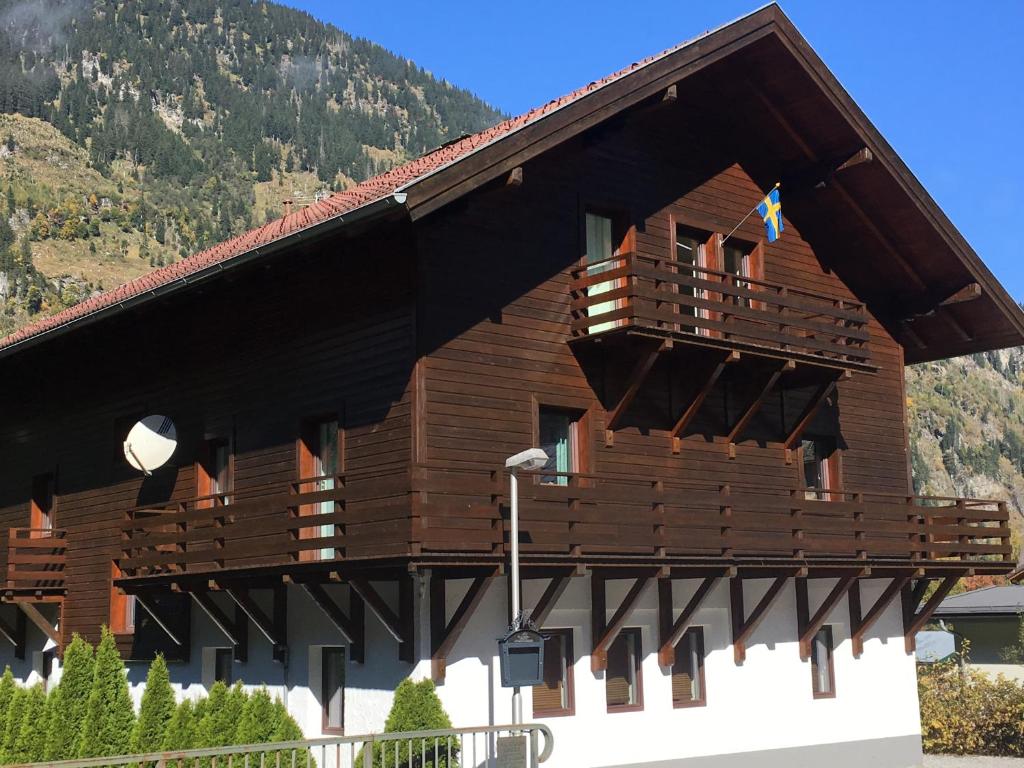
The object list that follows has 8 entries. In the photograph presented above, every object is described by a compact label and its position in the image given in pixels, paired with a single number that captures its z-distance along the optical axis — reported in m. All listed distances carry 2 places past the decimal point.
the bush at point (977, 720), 25.95
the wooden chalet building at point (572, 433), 18.44
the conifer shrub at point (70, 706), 20.72
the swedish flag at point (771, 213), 22.28
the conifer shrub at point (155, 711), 19.72
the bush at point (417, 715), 17.17
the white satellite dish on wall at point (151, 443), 21.84
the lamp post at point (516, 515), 16.22
